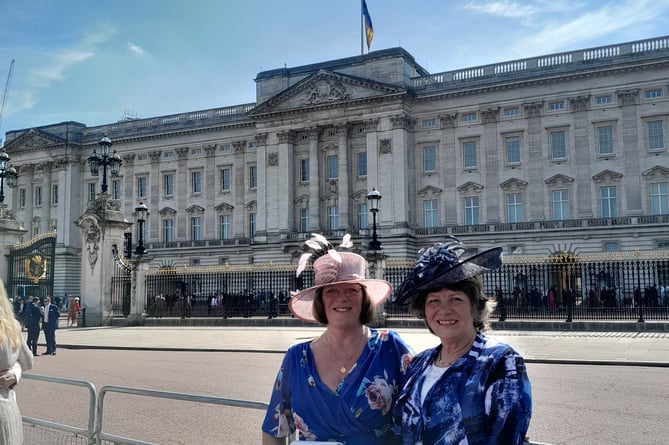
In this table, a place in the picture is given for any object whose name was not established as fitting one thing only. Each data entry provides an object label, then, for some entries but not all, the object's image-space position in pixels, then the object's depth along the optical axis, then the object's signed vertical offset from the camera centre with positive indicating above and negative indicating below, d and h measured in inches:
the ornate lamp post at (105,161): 1039.3 +189.3
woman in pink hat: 121.5 -16.7
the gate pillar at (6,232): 1074.1 +84.5
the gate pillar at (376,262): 1059.9 +26.5
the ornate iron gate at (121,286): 1115.9 -4.5
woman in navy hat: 101.6 -14.5
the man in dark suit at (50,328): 725.9 -46.3
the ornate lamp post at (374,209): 1074.1 +115.3
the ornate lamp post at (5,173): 1068.5 +182.9
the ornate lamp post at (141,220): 1146.6 +128.4
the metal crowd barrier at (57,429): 215.0 -48.4
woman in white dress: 176.1 -23.1
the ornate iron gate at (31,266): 1088.2 +30.8
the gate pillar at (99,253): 1086.4 +49.8
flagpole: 2254.2 +806.2
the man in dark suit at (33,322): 717.3 -39.0
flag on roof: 2185.0 +826.5
